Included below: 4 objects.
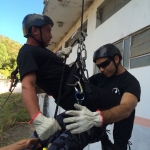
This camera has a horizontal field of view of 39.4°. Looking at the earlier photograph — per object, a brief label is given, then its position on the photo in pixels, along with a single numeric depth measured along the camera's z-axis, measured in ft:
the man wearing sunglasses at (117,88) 6.12
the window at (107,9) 16.26
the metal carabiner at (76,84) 6.21
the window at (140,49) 12.00
